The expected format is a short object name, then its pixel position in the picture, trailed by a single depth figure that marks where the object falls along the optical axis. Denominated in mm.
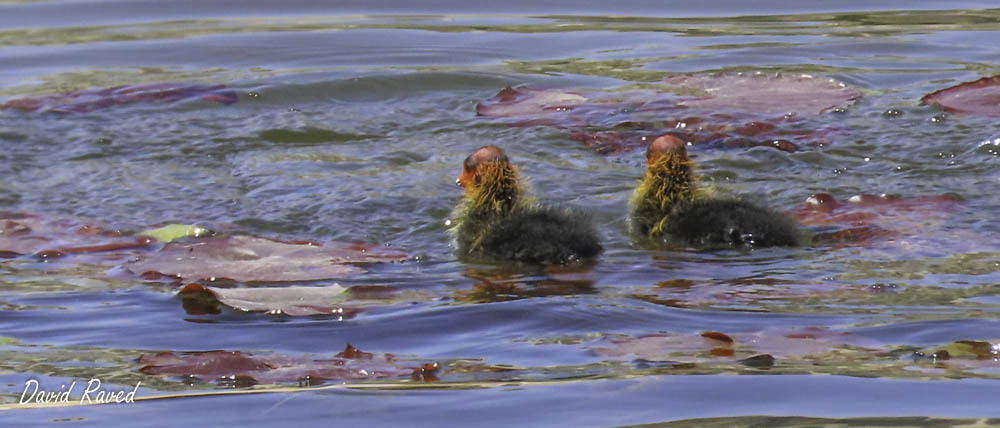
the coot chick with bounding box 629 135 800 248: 11062
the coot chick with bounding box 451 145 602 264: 10883
